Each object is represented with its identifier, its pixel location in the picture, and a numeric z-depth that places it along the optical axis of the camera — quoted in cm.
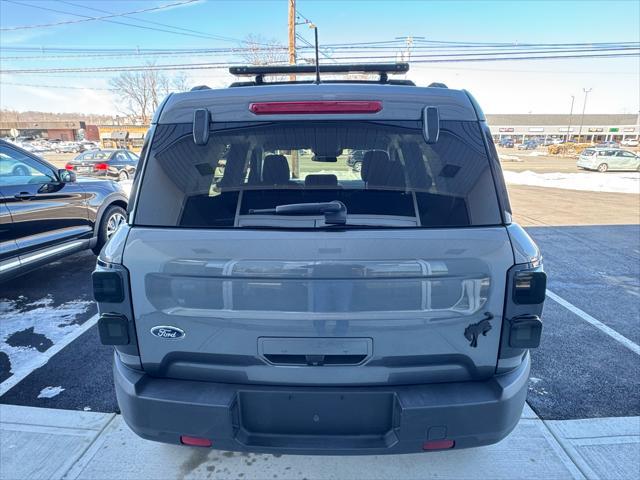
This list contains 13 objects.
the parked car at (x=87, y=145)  5326
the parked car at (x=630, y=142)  6488
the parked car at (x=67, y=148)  5022
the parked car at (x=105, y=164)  1683
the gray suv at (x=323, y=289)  149
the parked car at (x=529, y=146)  6335
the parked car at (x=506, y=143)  7091
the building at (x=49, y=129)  8719
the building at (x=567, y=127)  8106
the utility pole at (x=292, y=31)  1775
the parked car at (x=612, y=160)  2559
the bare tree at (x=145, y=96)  5012
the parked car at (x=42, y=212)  404
